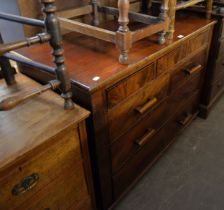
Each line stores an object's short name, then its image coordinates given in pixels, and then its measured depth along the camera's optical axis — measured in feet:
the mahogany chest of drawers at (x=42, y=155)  2.25
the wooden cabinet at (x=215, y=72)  4.91
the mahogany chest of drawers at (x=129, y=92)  2.94
